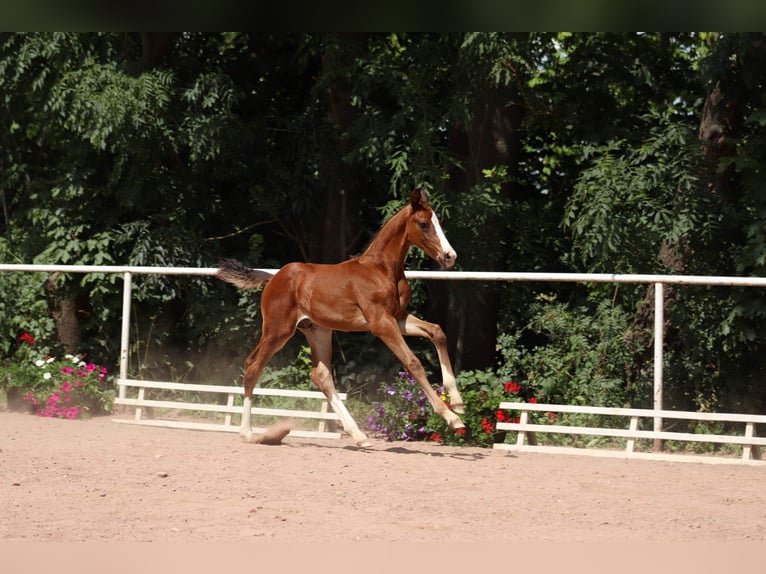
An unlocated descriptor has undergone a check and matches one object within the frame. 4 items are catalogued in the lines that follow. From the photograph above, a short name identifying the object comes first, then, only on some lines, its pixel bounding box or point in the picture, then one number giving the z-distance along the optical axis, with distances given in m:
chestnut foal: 15.66
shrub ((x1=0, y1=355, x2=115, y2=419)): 21.47
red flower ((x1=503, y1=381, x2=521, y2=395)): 17.77
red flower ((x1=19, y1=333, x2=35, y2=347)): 23.83
